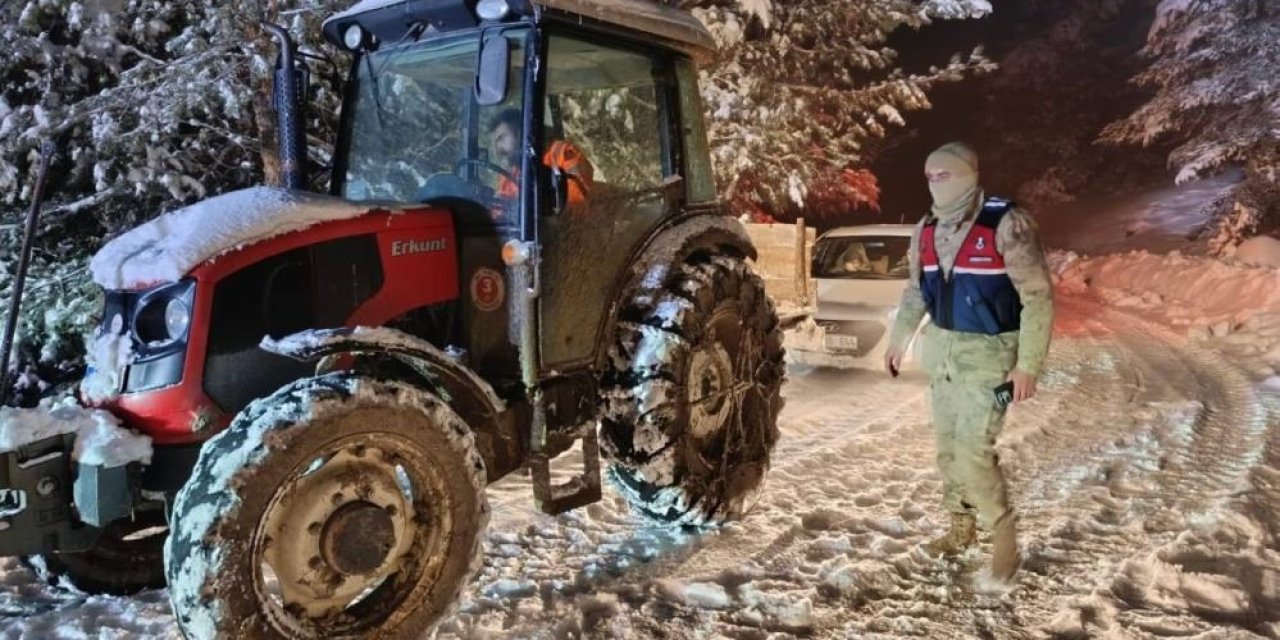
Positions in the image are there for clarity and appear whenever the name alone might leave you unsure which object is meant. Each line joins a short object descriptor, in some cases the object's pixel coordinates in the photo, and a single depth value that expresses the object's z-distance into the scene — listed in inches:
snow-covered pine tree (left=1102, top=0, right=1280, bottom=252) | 573.3
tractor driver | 149.6
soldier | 143.6
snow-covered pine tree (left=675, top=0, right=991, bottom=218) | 427.2
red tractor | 115.0
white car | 358.3
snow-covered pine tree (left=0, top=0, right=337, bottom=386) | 295.7
